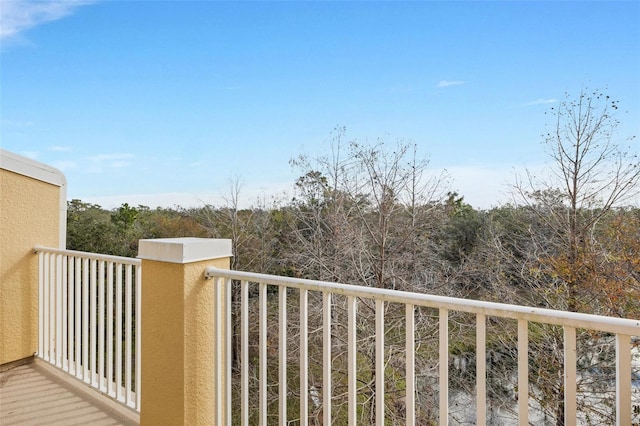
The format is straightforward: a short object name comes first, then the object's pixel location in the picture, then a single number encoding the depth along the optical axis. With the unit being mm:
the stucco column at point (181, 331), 2084
